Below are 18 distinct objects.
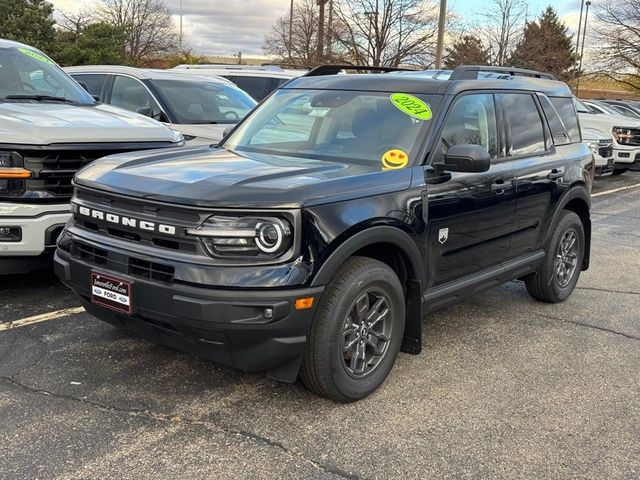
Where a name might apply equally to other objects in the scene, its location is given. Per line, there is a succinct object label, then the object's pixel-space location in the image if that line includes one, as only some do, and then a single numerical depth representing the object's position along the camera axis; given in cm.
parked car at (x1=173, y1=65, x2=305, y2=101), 1166
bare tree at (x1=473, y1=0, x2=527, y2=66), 3844
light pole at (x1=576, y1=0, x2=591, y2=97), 4657
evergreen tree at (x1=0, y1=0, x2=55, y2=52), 3622
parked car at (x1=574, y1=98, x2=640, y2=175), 1612
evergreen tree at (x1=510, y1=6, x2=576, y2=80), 3966
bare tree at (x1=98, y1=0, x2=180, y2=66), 4869
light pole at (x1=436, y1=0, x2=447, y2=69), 2041
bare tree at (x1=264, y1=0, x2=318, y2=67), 3494
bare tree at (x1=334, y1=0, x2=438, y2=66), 3145
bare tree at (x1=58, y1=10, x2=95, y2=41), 3934
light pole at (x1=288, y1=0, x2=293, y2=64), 3520
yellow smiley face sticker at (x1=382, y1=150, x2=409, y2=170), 390
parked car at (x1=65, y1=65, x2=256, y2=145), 791
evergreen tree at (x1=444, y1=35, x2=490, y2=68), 3691
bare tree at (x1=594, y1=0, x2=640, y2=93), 3294
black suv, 312
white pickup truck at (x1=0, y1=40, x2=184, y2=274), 466
